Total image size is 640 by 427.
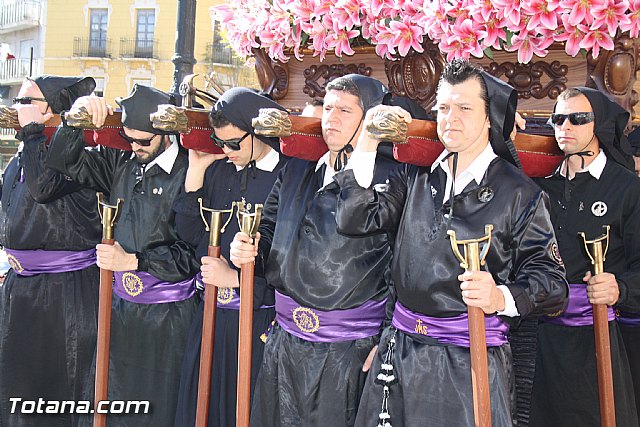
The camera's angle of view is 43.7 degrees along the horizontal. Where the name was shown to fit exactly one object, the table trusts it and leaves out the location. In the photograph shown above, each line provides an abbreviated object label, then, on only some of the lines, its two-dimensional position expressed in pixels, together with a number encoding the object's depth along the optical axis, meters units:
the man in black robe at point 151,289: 4.30
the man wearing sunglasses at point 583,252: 3.70
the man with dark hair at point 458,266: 2.91
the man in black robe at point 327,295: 3.42
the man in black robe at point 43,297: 4.89
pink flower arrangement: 3.35
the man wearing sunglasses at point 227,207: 3.93
